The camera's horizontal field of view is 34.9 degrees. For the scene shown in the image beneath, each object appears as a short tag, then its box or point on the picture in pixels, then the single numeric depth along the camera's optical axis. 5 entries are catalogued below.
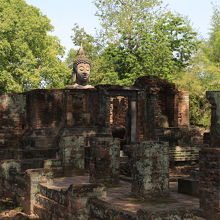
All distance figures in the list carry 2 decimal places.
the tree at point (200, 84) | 22.54
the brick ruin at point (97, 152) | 7.15
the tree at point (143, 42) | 24.42
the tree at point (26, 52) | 22.86
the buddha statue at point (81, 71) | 18.08
